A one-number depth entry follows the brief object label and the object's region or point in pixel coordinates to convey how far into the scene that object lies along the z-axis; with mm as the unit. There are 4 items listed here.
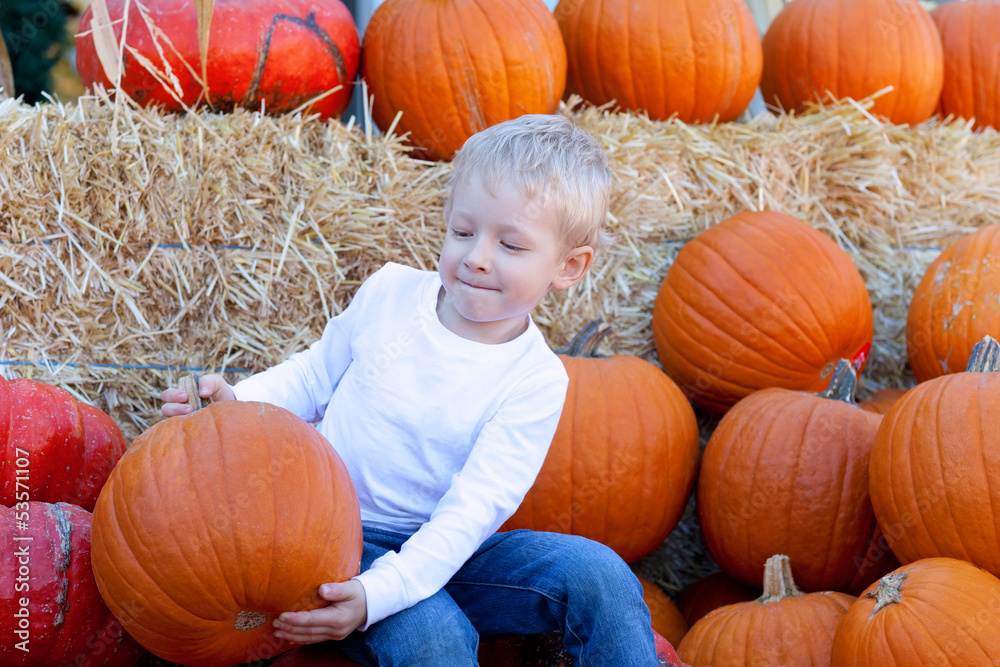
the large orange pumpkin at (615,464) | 2322
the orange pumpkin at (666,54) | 3014
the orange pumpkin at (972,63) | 3482
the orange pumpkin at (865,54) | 3260
